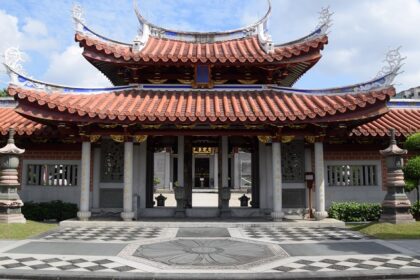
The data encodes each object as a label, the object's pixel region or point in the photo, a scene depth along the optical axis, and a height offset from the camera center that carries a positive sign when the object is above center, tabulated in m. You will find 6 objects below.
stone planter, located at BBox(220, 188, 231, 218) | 14.32 -1.03
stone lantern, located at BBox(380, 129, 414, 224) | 12.11 -0.57
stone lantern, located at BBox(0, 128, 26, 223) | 12.35 -0.31
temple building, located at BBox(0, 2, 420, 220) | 13.17 +1.50
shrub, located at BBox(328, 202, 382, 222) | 13.86 -1.35
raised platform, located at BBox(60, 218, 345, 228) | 12.60 -1.58
